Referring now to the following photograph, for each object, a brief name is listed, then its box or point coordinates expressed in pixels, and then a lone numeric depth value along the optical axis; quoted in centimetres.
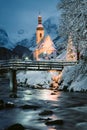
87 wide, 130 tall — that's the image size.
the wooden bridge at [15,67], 5910
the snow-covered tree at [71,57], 7644
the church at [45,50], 12138
